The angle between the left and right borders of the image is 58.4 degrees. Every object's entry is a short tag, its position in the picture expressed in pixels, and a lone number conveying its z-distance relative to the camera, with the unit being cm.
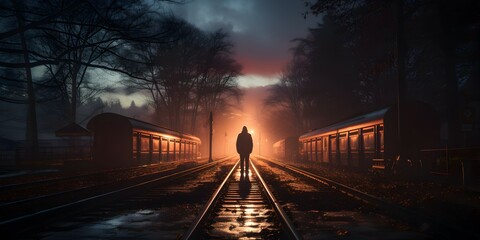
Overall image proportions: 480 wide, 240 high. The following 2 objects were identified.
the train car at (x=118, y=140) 2595
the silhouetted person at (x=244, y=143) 1638
